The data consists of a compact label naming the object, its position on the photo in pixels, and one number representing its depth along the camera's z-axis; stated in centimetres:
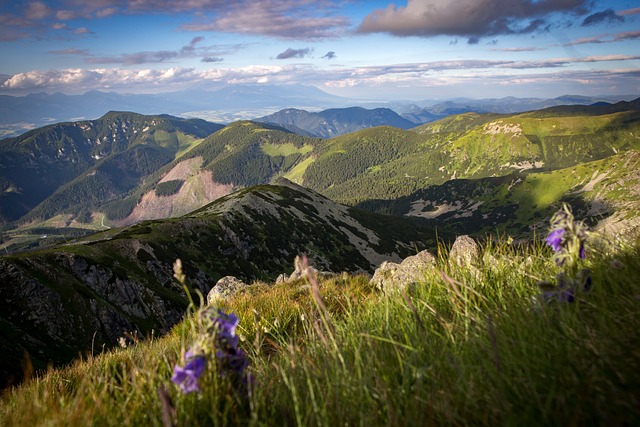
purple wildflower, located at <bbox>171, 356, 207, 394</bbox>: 241
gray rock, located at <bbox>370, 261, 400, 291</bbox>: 1435
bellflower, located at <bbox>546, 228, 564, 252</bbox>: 314
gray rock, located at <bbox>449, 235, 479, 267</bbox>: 536
